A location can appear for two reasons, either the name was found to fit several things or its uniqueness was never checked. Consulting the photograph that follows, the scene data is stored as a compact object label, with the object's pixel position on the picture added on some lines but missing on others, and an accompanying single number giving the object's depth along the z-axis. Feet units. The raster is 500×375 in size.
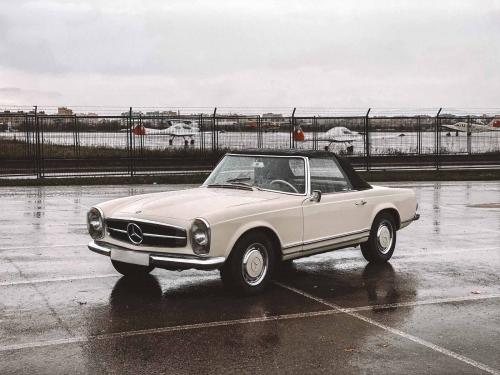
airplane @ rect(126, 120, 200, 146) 82.89
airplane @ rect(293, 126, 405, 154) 92.53
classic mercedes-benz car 20.93
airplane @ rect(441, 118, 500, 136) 98.47
